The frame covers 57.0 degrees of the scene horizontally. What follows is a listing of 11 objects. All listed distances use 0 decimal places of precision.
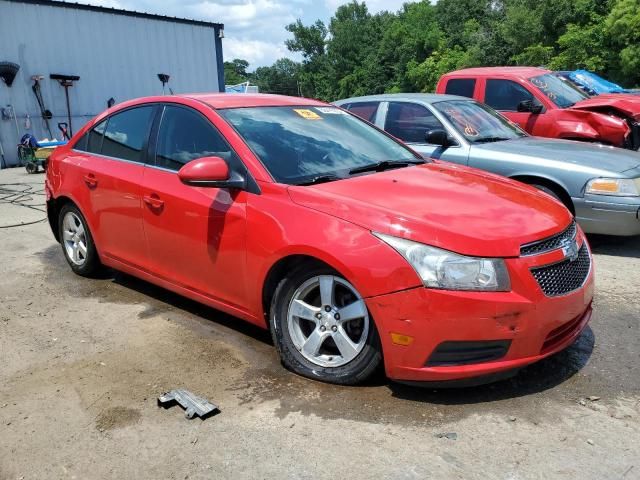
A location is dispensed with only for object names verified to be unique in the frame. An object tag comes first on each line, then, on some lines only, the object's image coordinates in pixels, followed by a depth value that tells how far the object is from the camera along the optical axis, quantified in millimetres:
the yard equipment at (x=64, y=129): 15906
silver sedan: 5492
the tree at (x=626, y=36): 26047
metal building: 16359
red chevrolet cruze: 2848
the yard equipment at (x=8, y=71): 15914
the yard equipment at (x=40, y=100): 16703
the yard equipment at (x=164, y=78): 19656
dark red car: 7652
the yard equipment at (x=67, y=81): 17156
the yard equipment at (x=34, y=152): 13671
